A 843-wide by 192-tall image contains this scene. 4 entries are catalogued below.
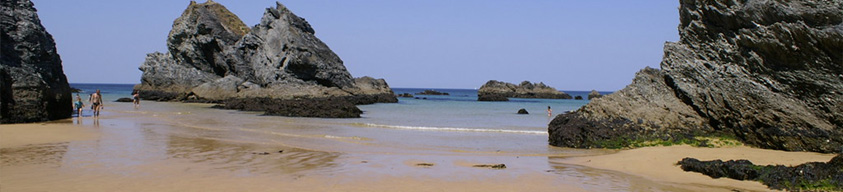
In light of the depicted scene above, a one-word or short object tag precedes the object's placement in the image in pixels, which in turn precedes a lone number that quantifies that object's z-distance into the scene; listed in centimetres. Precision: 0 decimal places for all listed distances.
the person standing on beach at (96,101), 2370
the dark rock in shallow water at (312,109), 2822
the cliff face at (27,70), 1819
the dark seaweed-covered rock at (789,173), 748
